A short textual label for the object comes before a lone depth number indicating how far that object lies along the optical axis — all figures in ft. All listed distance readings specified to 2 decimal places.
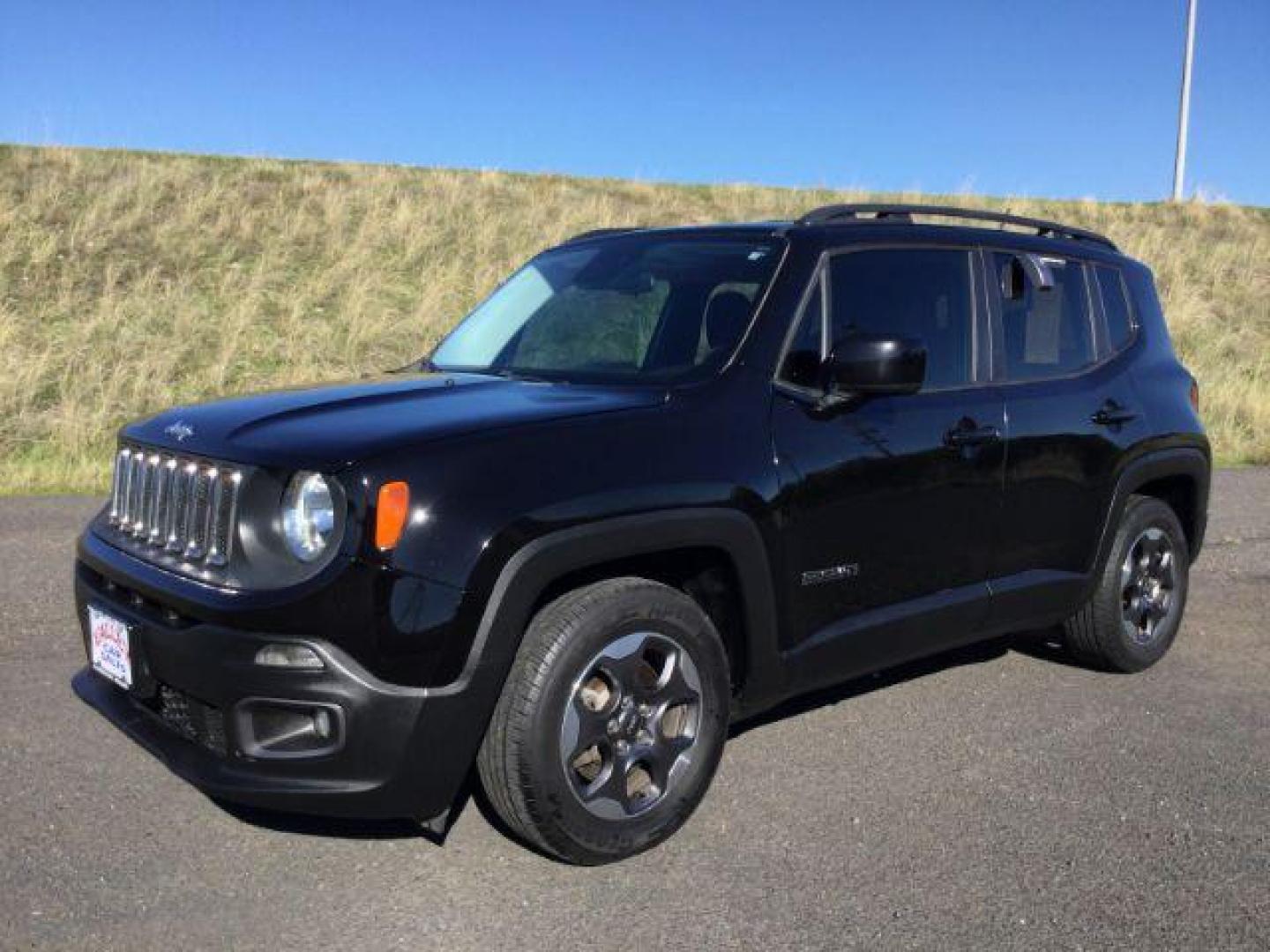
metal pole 106.63
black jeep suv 9.57
